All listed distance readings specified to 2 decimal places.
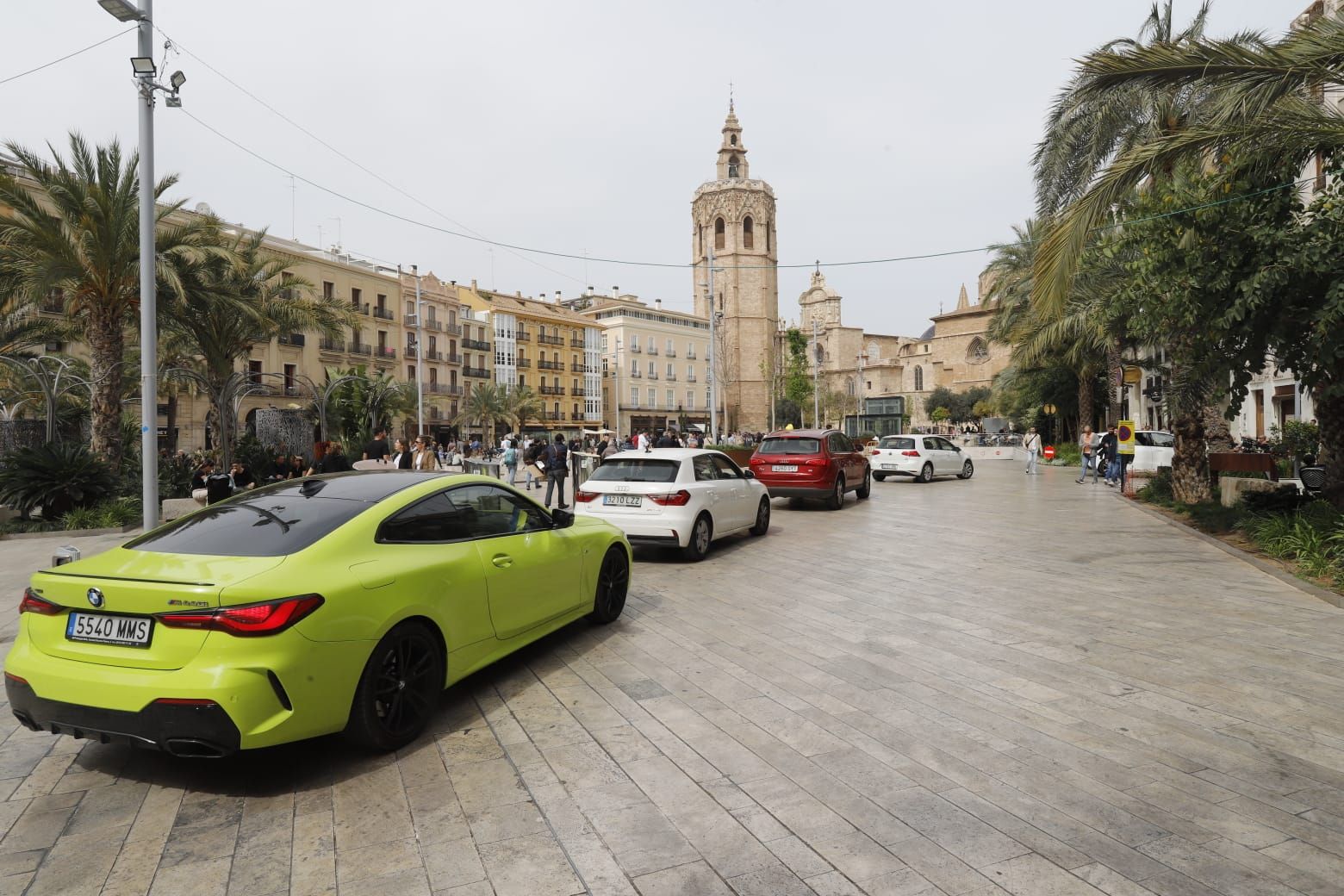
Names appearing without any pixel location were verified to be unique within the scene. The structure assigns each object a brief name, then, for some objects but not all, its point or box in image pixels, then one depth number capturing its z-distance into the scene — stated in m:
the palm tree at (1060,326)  22.67
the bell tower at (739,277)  95.62
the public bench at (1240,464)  17.23
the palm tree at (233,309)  20.09
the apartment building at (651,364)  87.69
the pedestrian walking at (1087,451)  25.23
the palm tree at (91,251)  16.06
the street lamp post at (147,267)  10.18
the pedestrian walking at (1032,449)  28.77
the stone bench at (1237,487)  12.43
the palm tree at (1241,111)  8.35
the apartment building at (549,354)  73.75
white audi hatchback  9.83
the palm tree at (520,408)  69.00
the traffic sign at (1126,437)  21.61
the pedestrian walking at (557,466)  17.47
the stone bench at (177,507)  13.61
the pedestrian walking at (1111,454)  23.23
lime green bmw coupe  3.41
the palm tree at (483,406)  67.25
